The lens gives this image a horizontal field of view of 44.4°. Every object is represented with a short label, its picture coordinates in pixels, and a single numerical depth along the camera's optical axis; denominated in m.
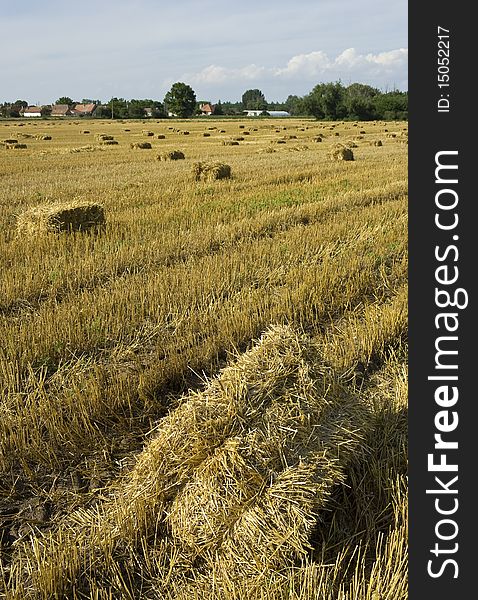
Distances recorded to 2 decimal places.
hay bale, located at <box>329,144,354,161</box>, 22.19
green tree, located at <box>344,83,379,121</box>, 87.25
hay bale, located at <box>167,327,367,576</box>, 2.88
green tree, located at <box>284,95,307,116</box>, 97.22
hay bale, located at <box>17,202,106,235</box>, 9.66
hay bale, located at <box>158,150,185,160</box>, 23.64
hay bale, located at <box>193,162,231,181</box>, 16.36
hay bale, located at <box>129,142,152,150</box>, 30.10
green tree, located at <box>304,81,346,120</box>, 90.38
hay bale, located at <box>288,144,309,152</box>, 28.20
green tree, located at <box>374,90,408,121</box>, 85.69
